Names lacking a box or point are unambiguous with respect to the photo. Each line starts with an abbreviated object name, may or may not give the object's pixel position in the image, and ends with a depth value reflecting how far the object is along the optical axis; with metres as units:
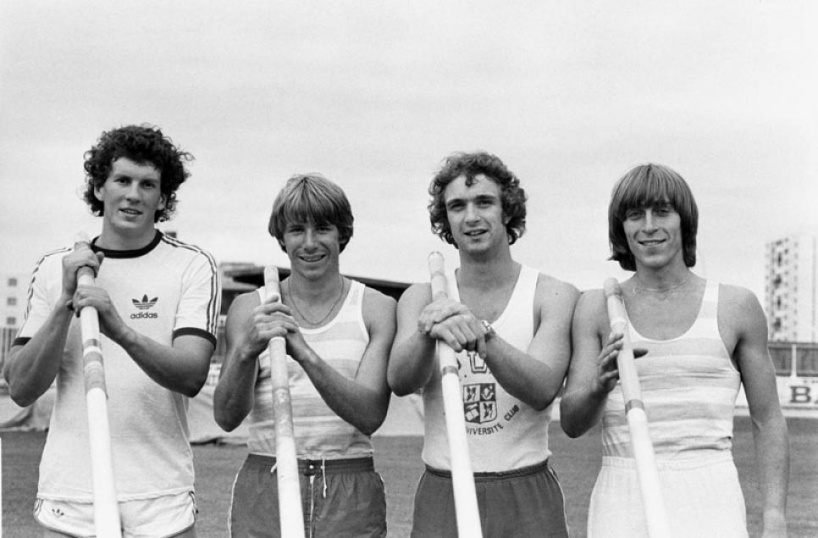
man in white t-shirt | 3.36
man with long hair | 3.25
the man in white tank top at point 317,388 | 3.47
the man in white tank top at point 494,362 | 3.32
